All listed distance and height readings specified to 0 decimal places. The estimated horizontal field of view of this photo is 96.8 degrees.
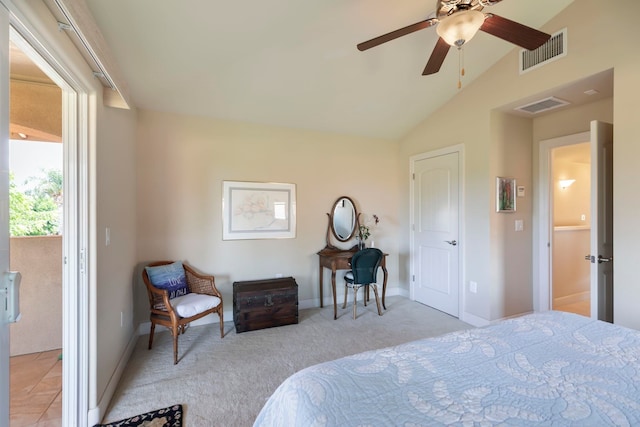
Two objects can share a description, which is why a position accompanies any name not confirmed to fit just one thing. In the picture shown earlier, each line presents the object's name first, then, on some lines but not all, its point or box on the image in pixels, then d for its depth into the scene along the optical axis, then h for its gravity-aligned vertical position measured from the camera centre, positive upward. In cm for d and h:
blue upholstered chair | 329 -65
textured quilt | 82 -58
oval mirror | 388 -8
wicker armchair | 243 -83
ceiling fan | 148 +105
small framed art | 305 +21
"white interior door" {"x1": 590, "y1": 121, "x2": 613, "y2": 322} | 223 -4
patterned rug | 171 -126
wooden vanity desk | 343 -60
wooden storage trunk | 300 -99
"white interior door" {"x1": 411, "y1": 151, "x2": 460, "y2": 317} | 345 -24
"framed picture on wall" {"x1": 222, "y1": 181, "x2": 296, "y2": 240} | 334 +4
